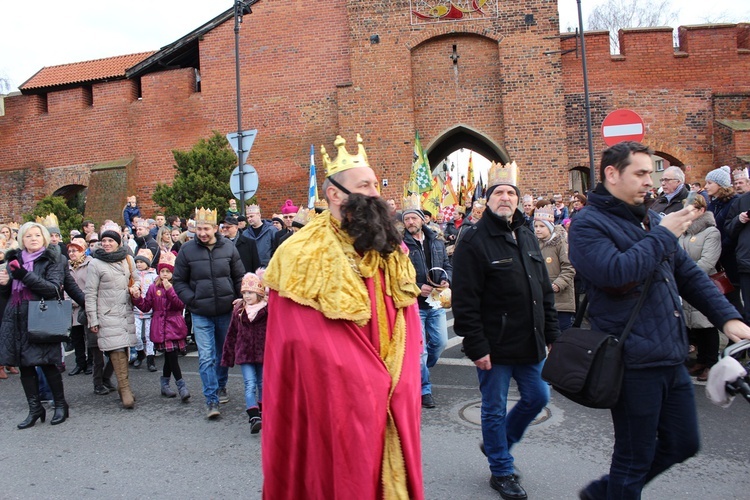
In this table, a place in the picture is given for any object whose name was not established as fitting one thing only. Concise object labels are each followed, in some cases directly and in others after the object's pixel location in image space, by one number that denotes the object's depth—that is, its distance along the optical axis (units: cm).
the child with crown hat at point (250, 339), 557
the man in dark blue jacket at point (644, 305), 281
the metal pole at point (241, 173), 1239
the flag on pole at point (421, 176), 1783
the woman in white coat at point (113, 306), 636
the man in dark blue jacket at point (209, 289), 596
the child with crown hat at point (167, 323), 657
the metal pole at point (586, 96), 1553
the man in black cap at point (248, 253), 834
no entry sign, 858
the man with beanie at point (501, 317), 381
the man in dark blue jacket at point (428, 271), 616
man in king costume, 265
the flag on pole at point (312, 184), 1461
